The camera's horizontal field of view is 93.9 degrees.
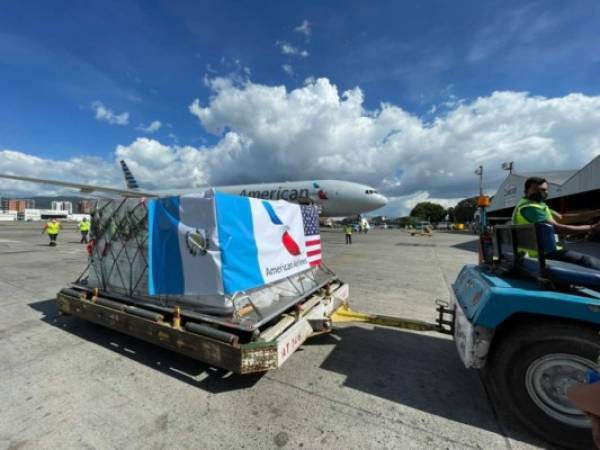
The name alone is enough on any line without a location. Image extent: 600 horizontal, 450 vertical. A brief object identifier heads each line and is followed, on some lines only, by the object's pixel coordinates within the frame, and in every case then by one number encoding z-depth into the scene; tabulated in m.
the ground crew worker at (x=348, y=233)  19.72
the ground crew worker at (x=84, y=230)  17.98
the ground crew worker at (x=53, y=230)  15.30
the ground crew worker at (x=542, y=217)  2.61
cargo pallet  2.69
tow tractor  2.14
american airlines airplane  25.94
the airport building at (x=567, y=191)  18.55
